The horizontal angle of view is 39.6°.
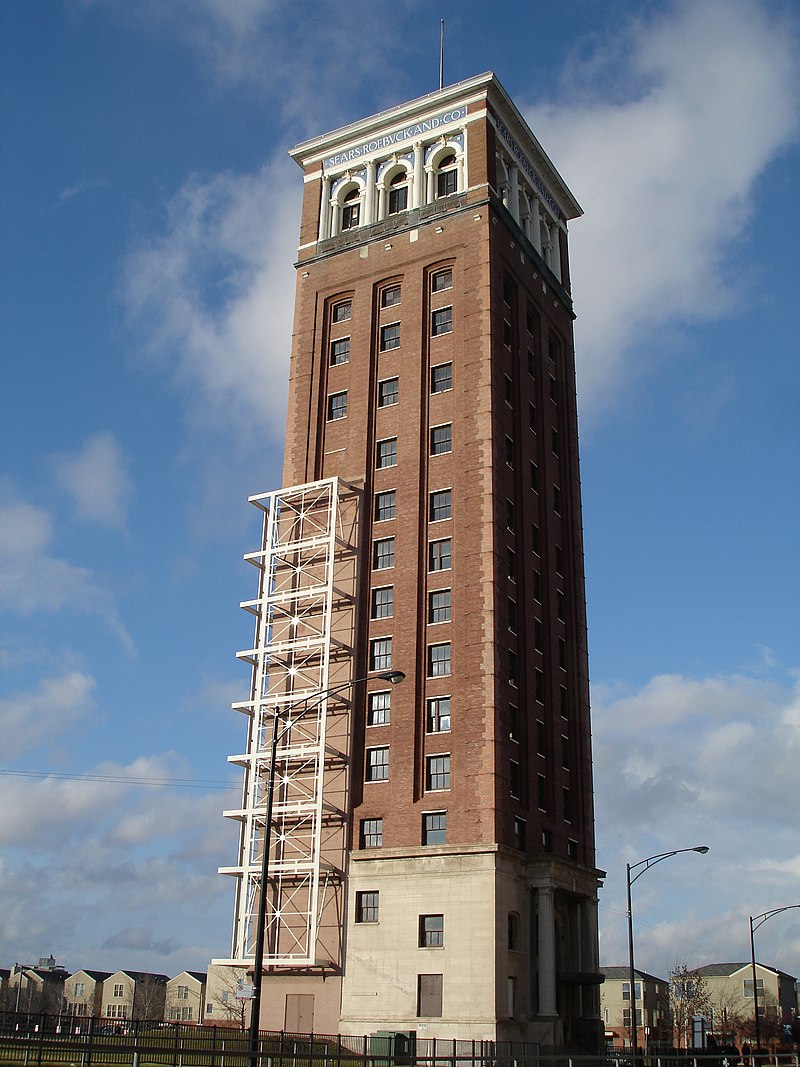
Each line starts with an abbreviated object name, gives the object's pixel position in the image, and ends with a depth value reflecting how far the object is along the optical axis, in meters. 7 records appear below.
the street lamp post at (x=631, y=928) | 52.22
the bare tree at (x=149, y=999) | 147.38
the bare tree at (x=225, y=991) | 104.72
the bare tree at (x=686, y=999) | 121.19
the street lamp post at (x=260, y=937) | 33.16
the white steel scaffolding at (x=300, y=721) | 55.84
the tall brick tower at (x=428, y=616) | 53.91
